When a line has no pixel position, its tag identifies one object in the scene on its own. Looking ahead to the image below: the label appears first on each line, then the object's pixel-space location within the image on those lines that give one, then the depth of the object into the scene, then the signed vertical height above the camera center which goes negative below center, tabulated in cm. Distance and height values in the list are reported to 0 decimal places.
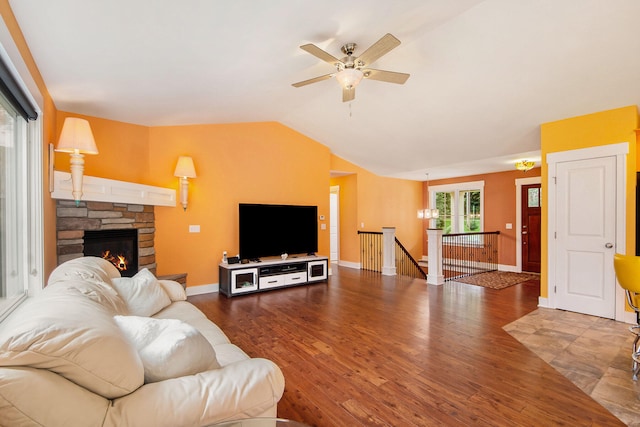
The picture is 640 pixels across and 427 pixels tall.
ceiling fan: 245 +132
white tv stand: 470 -109
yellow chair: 229 -57
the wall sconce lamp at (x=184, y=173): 444 +57
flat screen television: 500 -35
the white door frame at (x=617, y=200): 353 +11
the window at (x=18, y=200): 207 +9
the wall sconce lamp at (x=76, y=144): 280 +65
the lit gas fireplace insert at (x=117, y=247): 359 -46
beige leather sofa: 84 -55
